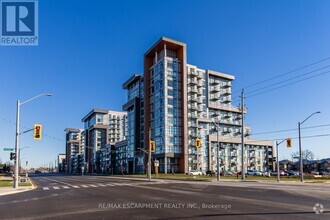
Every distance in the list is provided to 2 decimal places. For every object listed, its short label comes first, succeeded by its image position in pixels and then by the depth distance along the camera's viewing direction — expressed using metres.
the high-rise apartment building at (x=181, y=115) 94.31
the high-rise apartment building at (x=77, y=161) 191.15
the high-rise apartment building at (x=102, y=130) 156.50
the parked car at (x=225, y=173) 82.36
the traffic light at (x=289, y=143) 44.28
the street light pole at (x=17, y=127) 29.08
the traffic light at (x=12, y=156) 29.27
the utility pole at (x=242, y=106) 47.17
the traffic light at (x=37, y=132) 29.41
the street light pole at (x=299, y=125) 43.21
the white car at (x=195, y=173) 84.14
